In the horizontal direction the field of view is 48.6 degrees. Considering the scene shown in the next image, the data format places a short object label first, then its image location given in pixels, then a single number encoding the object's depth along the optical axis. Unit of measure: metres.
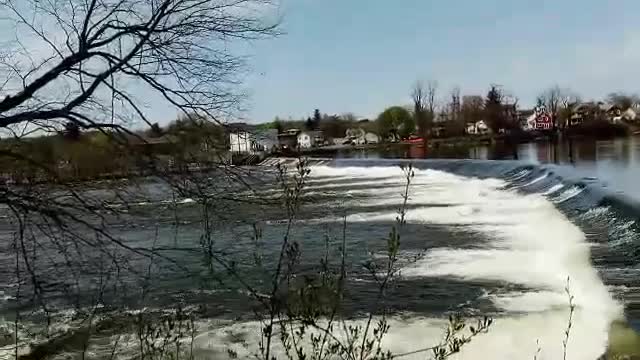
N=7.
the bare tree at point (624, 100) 103.44
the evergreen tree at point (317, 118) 112.03
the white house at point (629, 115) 89.50
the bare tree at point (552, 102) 95.69
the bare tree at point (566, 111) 88.25
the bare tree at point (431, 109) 103.13
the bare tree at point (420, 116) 97.94
